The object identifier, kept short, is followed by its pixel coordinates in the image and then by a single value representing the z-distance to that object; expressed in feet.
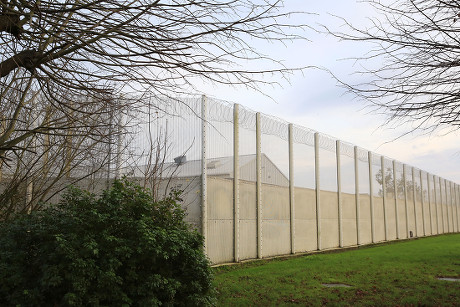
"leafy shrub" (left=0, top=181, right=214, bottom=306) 16.43
